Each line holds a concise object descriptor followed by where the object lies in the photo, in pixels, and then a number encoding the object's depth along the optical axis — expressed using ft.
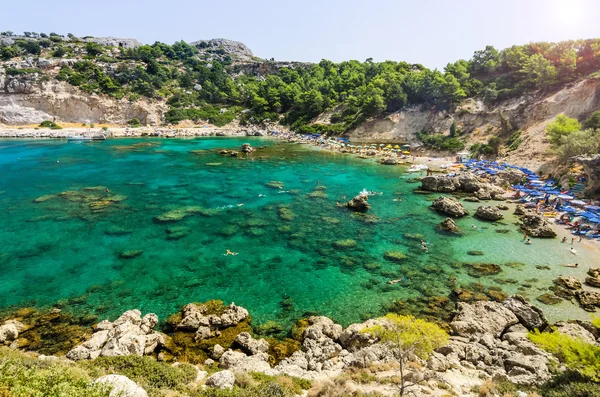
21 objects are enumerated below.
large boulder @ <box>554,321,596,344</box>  60.23
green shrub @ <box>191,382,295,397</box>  40.68
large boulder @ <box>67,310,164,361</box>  56.75
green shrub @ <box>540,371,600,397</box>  38.22
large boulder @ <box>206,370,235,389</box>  43.89
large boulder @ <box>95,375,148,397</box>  33.95
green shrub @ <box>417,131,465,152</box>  249.75
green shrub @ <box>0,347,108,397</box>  29.35
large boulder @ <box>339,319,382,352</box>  62.34
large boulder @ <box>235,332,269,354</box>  62.23
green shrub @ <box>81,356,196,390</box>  43.32
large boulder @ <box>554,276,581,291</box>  81.97
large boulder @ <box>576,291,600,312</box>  74.28
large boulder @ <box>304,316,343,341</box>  65.09
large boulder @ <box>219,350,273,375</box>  54.95
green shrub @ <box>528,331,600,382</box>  39.55
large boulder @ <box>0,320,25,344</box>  61.31
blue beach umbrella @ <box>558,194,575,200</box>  131.82
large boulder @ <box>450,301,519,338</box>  65.82
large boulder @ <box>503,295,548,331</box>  67.19
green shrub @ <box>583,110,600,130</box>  170.81
